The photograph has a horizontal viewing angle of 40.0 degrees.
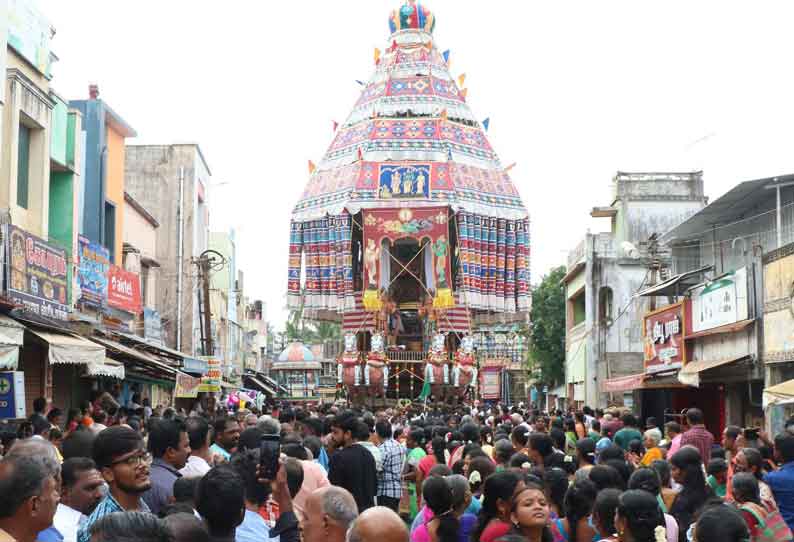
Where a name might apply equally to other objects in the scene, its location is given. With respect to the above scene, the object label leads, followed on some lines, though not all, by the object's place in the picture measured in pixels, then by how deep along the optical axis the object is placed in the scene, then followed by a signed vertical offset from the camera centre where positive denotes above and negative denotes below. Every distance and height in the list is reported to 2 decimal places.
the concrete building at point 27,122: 19.23 +4.78
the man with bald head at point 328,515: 4.88 -0.60
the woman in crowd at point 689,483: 7.79 -0.74
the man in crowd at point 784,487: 7.92 -0.78
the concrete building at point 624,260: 37.88 +4.20
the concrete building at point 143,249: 32.66 +4.24
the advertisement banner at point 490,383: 49.09 -0.11
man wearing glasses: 5.43 -0.42
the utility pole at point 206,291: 30.56 +2.54
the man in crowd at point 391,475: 10.52 -0.92
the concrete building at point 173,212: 40.38 +6.29
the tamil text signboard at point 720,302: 20.62 +1.57
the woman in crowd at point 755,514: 6.70 -0.83
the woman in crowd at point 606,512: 5.73 -0.69
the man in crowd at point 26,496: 4.30 -0.46
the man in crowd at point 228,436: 9.51 -0.48
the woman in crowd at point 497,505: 5.80 -0.67
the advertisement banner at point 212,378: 22.97 +0.07
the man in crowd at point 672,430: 12.69 -0.58
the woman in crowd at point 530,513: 5.51 -0.67
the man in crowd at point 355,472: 9.08 -0.76
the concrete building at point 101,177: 27.19 +5.21
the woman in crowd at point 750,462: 8.45 -0.63
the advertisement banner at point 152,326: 32.06 +1.65
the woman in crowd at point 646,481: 6.64 -0.61
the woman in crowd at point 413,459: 11.06 -0.83
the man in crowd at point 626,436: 11.83 -0.60
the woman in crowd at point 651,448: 10.41 -0.69
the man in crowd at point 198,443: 7.36 -0.43
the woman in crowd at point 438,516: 6.25 -0.78
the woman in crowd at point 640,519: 5.29 -0.67
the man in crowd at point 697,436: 11.58 -0.59
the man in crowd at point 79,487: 5.46 -0.53
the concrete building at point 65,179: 22.53 +4.23
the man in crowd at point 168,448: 6.60 -0.42
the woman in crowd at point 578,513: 6.32 -0.77
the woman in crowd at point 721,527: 5.08 -0.68
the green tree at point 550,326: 51.75 +2.58
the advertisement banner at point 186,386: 21.86 -0.10
